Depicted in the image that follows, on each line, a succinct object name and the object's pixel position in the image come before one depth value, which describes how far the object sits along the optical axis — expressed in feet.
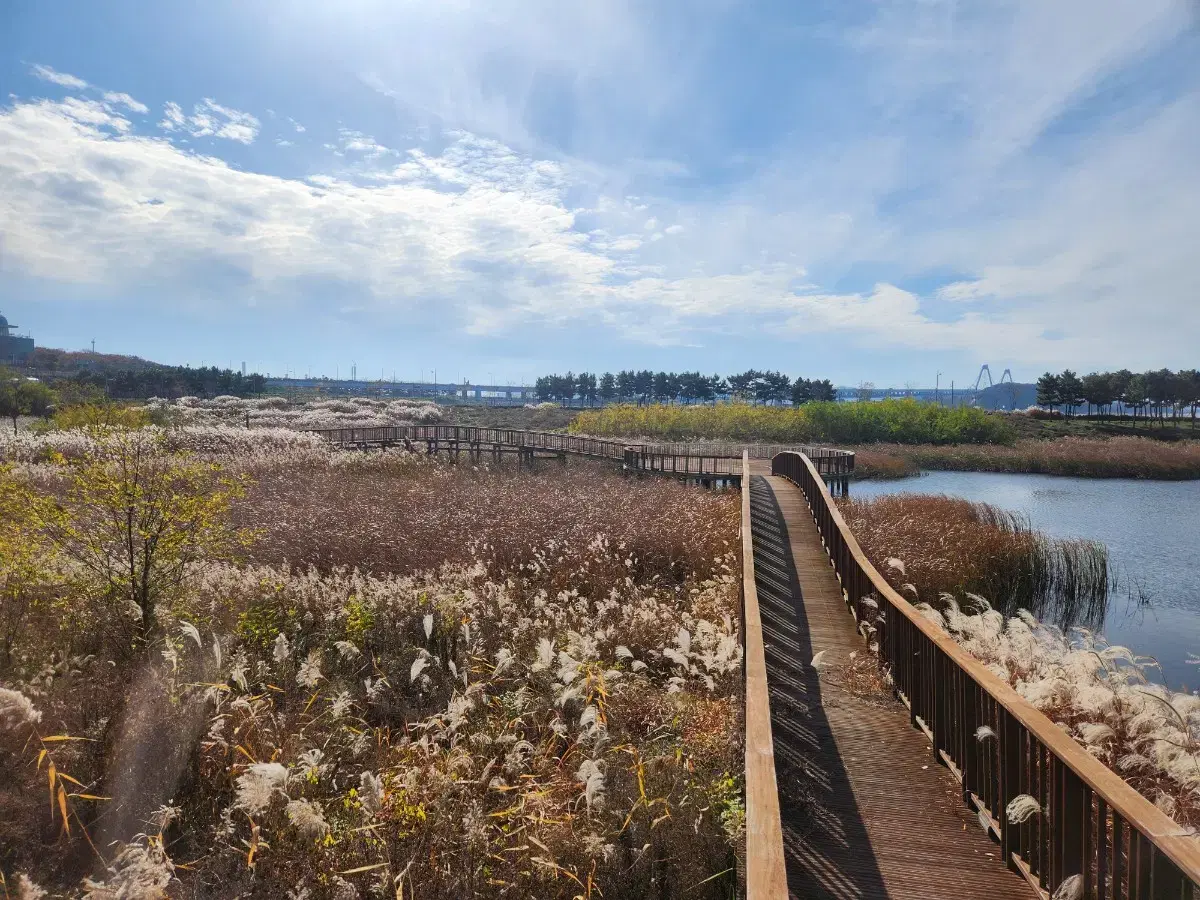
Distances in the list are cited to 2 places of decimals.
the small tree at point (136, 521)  31.07
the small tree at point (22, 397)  153.58
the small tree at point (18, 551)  30.96
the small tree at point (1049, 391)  301.63
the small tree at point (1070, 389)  294.66
